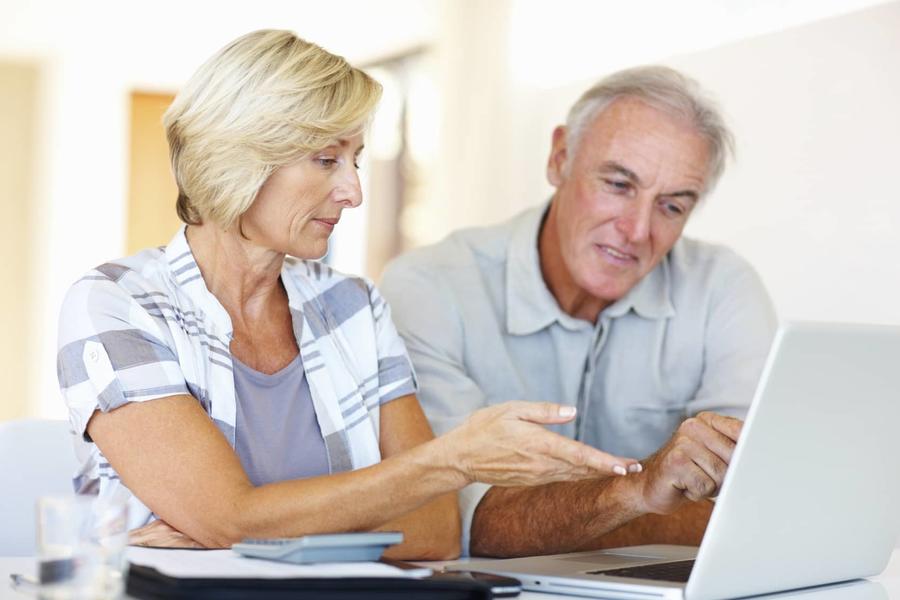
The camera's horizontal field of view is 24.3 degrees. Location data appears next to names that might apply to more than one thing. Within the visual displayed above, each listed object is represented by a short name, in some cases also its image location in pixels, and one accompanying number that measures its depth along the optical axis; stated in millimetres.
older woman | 1881
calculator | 1646
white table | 1767
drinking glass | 1482
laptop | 1664
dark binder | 1546
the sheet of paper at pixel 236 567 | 1597
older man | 2496
